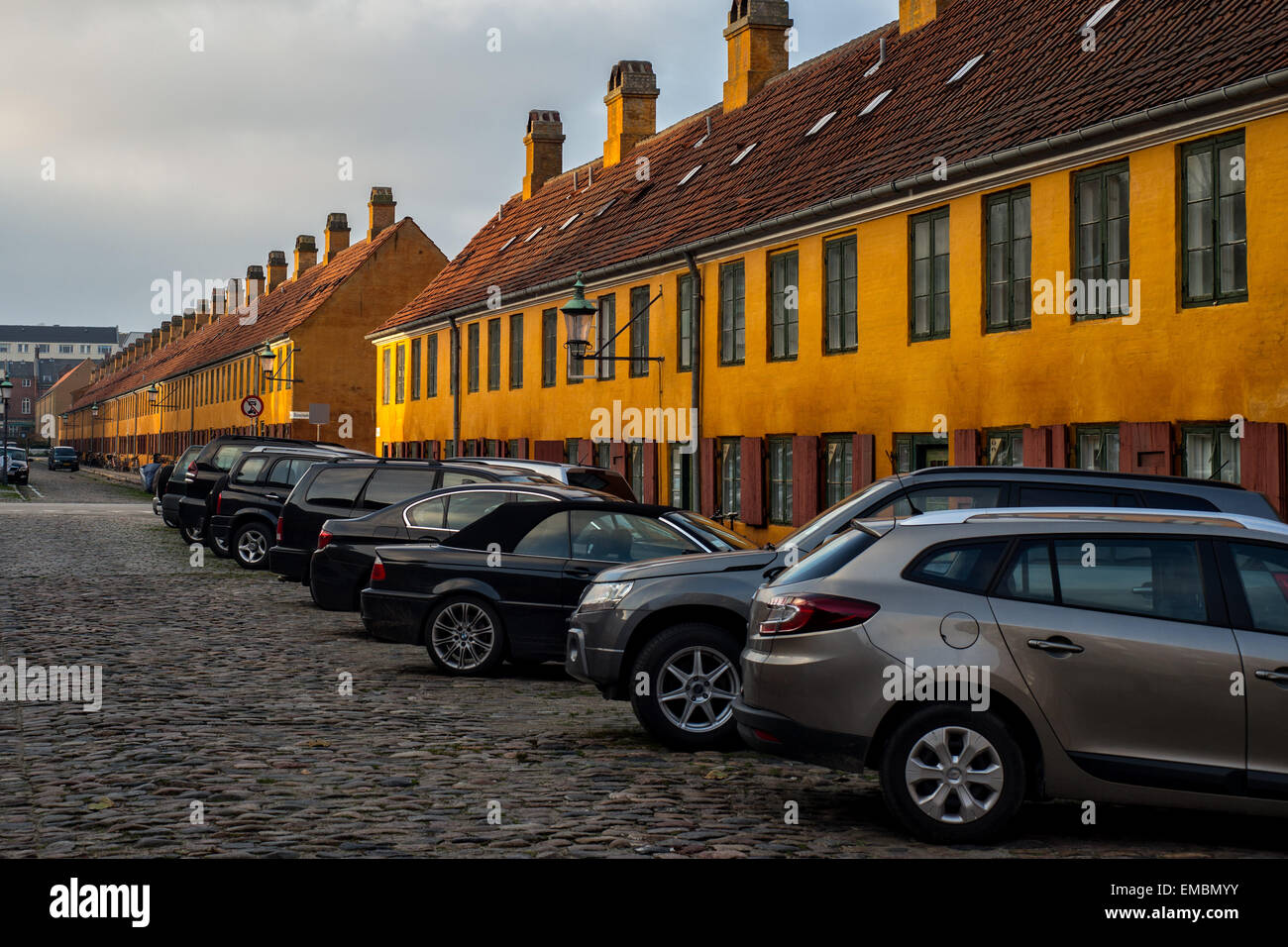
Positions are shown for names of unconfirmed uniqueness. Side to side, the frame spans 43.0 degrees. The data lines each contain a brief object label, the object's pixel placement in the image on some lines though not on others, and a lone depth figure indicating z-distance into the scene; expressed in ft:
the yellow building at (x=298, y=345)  206.69
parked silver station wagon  23.30
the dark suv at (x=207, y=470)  95.71
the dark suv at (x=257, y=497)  82.84
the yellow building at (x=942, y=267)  54.80
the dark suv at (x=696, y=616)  32.78
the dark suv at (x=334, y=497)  64.39
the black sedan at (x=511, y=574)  42.80
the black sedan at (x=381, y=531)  52.54
